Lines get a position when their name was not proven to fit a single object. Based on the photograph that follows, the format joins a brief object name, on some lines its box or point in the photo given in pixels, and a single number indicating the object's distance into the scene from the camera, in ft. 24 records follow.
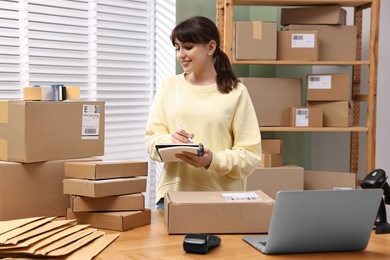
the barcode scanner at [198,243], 5.00
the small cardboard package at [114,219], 5.90
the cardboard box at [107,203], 6.05
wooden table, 5.00
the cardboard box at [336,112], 10.90
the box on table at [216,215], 5.67
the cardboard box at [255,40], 10.68
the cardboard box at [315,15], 10.91
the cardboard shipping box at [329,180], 10.88
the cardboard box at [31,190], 6.22
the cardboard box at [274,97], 10.93
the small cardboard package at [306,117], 10.93
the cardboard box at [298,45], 10.79
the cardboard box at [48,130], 6.32
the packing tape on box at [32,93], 6.66
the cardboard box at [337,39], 10.94
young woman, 7.40
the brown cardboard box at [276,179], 10.76
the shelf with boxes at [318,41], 10.78
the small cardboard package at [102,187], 5.92
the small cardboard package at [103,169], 6.06
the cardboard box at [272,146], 10.96
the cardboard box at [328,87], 10.87
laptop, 4.84
